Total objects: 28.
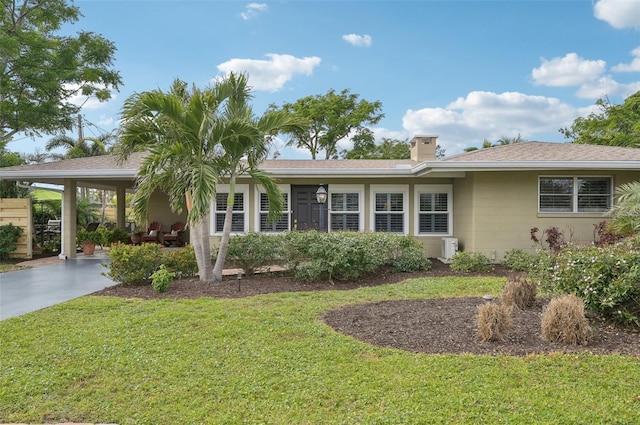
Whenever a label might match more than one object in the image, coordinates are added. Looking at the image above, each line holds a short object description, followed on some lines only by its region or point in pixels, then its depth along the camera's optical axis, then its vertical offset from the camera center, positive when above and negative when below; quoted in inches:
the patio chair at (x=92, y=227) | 581.9 -23.8
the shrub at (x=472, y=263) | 366.9 -49.8
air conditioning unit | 417.4 -41.0
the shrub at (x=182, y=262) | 321.3 -41.8
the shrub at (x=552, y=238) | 374.0 -27.5
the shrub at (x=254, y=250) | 339.3 -33.7
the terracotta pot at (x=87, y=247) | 508.4 -46.3
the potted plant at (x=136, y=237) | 539.5 -35.9
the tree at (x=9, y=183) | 535.1 +38.7
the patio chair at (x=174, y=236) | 555.5 -36.2
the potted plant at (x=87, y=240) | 510.0 -38.3
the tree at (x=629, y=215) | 313.0 -4.5
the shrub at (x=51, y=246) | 520.1 -46.9
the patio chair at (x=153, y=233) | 540.7 -31.4
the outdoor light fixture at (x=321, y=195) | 430.6 +16.6
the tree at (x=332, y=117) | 1110.4 +261.1
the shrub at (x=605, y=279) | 177.3 -32.4
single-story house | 398.3 +19.0
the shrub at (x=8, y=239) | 444.8 -31.1
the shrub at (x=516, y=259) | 368.0 -47.2
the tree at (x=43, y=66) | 535.8 +205.4
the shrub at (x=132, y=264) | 299.0 -40.2
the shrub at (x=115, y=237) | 550.9 -36.5
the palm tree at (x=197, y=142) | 279.7 +51.8
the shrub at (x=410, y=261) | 379.9 -49.6
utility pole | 840.1 +167.0
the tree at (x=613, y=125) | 812.6 +197.0
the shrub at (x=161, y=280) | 276.1 -48.7
